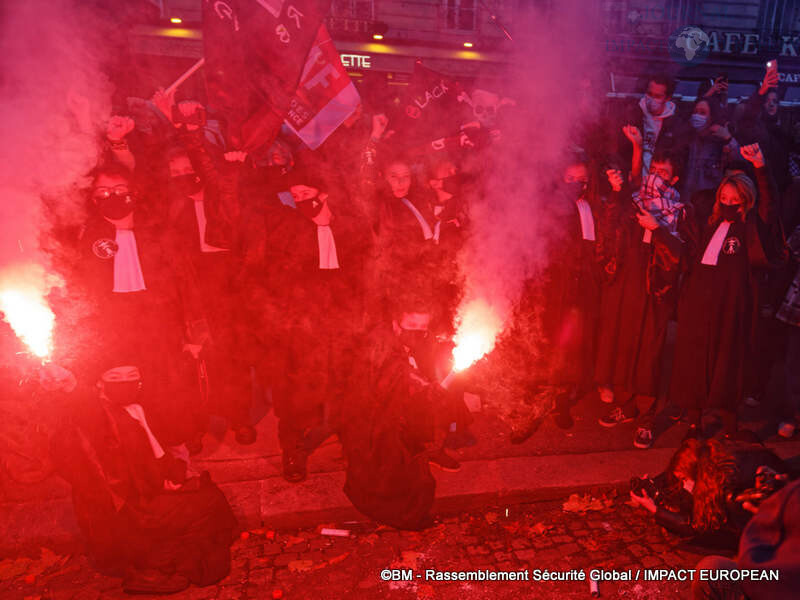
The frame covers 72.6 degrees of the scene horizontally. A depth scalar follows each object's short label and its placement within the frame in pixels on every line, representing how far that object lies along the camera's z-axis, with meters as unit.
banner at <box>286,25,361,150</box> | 4.95
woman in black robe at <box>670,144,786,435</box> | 4.78
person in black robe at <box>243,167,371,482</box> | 4.64
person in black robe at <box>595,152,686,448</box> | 5.05
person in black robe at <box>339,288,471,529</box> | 4.22
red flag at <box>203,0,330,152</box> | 4.23
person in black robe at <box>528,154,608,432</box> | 5.27
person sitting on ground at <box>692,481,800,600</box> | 2.03
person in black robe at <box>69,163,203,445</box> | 4.23
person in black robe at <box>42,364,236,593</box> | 3.65
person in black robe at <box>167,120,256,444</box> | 4.61
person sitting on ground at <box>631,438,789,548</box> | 3.52
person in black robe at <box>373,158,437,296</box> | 5.10
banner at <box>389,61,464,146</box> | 7.00
